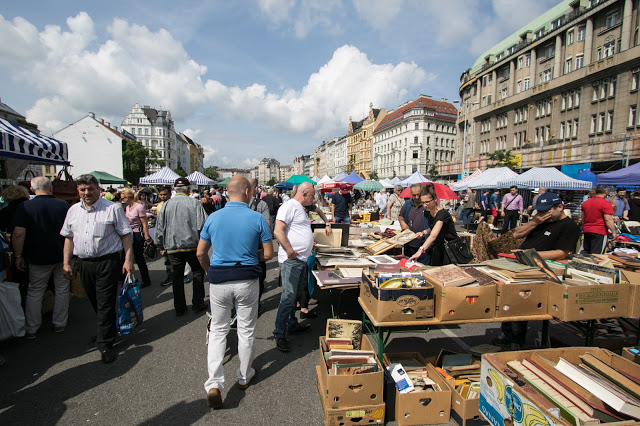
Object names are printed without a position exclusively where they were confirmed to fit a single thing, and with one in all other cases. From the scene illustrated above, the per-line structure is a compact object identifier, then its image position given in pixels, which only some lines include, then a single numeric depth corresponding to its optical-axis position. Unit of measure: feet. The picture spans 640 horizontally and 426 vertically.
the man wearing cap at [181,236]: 14.79
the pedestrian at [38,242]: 12.42
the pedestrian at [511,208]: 40.91
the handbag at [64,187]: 19.12
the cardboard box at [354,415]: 7.75
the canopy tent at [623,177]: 36.09
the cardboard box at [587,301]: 8.51
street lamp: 148.97
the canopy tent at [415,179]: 53.96
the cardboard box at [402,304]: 8.21
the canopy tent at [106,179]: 61.77
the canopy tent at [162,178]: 51.70
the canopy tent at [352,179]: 59.88
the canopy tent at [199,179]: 60.34
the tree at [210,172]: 422.41
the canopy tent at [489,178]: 44.56
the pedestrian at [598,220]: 21.62
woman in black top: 13.32
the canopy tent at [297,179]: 46.42
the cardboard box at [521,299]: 8.71
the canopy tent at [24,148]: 15.46
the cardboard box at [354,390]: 7.74
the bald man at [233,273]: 8.76
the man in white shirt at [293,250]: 11.70
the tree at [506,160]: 96.04
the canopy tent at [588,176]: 45.34
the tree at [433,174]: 171.12
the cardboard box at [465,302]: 8.35
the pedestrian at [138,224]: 19.97
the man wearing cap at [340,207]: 34.24
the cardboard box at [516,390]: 5.90
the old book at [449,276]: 8.66
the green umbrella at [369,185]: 75.00
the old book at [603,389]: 5.80
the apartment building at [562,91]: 79.05
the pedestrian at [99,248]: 10.97
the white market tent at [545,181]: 40.91
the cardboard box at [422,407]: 8.02
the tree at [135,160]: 144.46
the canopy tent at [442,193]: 34.83
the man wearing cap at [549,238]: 11.59
